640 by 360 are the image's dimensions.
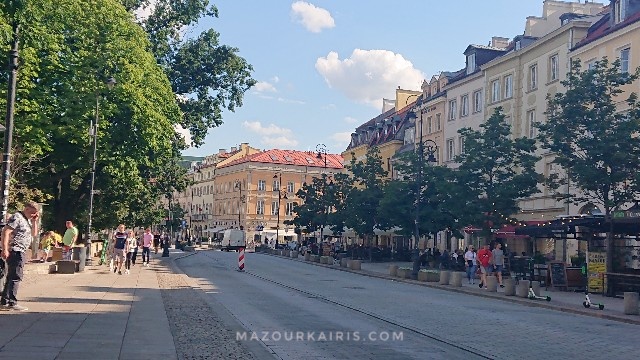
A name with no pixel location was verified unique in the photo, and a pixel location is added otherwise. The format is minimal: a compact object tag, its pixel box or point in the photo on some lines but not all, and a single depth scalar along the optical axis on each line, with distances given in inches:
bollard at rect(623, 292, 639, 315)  821.9
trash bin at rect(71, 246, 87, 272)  1152.4
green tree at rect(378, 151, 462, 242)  1845.5
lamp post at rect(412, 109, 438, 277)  1456.7
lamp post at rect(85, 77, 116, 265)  1210.8
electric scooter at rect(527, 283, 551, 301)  1013.2
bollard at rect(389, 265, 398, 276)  1537.2
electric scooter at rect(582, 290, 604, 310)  896.3
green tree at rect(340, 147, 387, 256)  2274.9
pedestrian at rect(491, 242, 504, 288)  1285.7
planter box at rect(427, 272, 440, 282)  1391.5
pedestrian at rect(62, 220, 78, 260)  1154.0
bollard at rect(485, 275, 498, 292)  1149.7
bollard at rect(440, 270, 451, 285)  1320.1
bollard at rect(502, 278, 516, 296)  1082.7
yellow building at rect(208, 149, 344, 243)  4739.2
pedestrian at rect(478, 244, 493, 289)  1221.7
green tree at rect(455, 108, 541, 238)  1478.8
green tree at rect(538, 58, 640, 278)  1149.1
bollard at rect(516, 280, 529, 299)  1042.7
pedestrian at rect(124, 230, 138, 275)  1224.8
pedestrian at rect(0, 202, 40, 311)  532.1
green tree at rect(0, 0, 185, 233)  1261.1
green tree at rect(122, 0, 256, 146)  1781.5
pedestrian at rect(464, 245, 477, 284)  1416.1
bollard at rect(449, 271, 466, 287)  1259.8
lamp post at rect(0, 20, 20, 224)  587.8
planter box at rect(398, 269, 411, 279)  1481.3
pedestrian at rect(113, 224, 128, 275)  1152.2
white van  3494.1
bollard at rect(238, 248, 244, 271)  1518.1
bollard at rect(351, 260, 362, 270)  1776.6
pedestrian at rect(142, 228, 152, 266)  1456.7
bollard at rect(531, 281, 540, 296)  1049.9
